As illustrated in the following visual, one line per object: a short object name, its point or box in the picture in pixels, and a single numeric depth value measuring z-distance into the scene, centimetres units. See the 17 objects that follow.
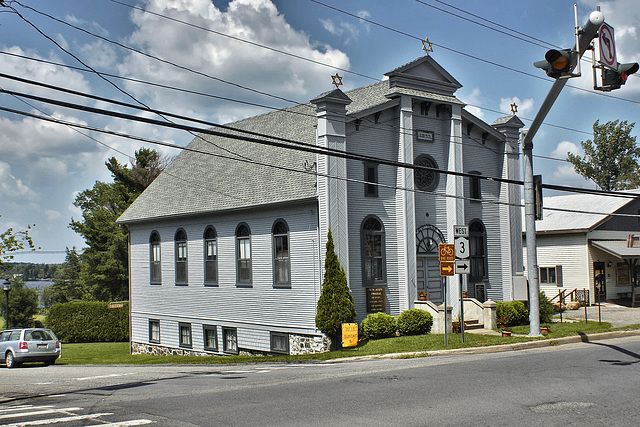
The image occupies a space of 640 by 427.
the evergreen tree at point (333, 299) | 2233
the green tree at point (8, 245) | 3216
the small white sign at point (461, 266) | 1931
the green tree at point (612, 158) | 6925
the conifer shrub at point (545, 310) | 2612
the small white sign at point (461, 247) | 1938
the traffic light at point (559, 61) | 1097
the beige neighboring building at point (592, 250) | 3666
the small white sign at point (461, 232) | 1939
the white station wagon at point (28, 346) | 2541
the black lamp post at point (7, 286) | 3961
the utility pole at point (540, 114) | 1109
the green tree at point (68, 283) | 7794
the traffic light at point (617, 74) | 1121
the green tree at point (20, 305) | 6040
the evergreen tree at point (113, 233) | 5969
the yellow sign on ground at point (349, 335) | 2205
